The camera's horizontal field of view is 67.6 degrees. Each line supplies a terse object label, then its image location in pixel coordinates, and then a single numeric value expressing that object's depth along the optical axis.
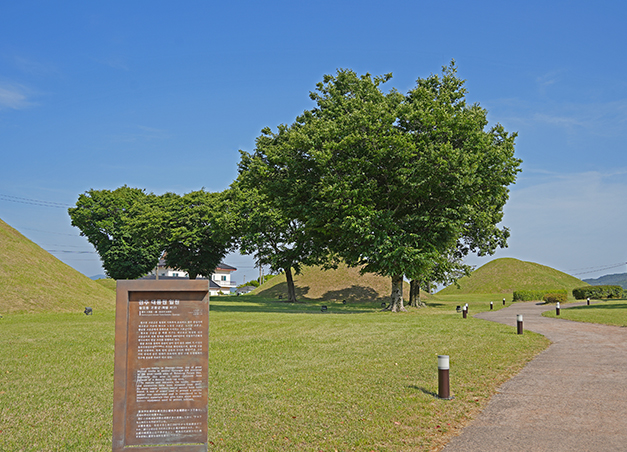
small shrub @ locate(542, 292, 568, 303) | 45.81
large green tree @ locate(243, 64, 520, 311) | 26.55
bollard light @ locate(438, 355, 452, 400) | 8.40
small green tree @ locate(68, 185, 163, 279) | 67.44
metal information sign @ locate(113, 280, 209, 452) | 5.27
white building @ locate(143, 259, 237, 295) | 124.25
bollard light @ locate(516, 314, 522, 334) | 18.06
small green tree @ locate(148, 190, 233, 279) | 57.59
